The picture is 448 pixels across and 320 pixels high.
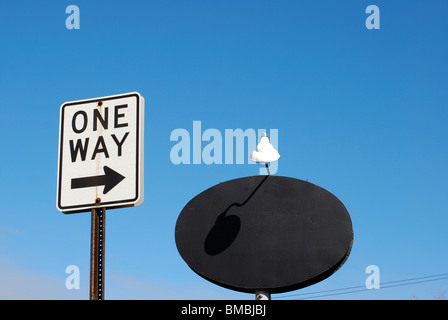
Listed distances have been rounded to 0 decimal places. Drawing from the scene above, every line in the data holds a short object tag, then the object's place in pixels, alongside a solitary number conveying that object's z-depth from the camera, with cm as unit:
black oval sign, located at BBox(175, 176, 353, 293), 700
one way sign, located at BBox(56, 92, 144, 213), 524
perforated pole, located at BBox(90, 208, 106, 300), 505
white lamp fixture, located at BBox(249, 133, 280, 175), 717
